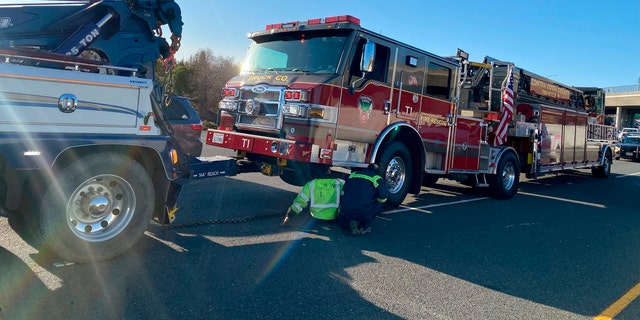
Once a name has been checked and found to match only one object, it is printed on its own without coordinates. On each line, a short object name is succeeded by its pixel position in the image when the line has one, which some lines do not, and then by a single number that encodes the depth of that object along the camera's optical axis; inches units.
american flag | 425.1
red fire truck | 262.4
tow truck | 154.5
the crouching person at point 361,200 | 240.2
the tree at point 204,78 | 1453.0
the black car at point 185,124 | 209.9
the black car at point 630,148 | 1171.9
